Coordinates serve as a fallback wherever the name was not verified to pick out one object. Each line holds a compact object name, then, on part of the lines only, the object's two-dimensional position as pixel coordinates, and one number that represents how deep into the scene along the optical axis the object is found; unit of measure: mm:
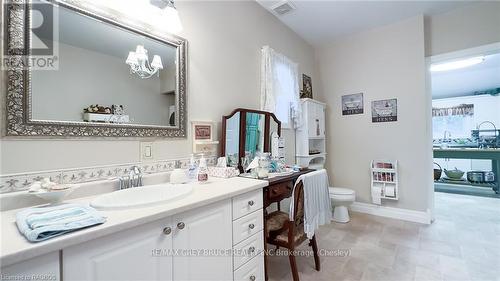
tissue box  1707
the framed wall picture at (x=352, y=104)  3324
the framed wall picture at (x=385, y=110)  3045
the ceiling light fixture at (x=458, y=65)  3497
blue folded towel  667
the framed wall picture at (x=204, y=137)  1758
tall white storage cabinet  3025
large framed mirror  1025
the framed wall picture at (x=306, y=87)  3245
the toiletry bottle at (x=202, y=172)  1510
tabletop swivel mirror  1983
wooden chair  1604
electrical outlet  1443
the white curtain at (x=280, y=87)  2479
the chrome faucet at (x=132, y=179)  1271
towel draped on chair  1669
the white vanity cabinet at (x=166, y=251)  750
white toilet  2846
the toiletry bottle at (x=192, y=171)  1549
